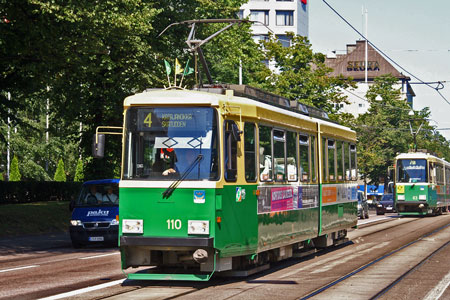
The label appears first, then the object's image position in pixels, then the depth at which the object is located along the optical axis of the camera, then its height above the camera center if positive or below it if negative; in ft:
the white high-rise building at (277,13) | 358.02 +85.97
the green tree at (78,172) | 186.02 +8.76
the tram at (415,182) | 136.87 +4.52
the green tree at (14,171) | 187.62 +9.04
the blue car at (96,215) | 71.92 -0.44
